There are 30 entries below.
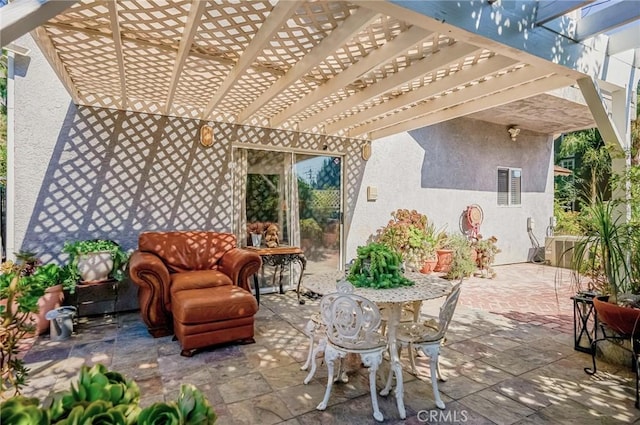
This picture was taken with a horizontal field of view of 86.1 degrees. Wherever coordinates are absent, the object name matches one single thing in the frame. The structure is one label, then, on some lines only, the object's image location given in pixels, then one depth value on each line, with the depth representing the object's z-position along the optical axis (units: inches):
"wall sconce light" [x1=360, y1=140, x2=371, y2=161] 249.9
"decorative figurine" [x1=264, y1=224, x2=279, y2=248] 209.6
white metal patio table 91.6
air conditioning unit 318.0
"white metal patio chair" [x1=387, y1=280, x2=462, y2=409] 95.1
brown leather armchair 128.0
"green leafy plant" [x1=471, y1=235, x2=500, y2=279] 286.5
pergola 92.5
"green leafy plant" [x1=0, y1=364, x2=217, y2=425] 23.9
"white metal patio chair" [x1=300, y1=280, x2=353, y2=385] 91.0
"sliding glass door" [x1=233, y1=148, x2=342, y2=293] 213.6
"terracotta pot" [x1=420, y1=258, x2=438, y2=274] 254.4
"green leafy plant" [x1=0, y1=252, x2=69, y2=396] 65.2
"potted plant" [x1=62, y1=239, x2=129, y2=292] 156.0
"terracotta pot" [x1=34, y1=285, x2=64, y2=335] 143.5
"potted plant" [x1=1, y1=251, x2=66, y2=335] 143.6
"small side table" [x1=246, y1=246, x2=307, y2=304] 197.4
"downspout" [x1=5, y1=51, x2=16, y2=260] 155.9
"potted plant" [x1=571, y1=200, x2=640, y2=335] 112.9
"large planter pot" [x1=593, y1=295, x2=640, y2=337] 101.4
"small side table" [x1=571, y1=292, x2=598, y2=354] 127.4
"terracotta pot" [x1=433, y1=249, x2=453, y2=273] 265.9
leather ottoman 125.9
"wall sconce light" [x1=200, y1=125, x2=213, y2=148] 198.1
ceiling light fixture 309.2
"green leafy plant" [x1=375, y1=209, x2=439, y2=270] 247.3
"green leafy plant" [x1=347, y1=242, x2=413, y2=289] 104.9
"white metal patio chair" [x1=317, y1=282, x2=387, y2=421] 85.9
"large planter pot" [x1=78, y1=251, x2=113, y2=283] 155.8
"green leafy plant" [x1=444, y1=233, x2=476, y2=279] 261.3
